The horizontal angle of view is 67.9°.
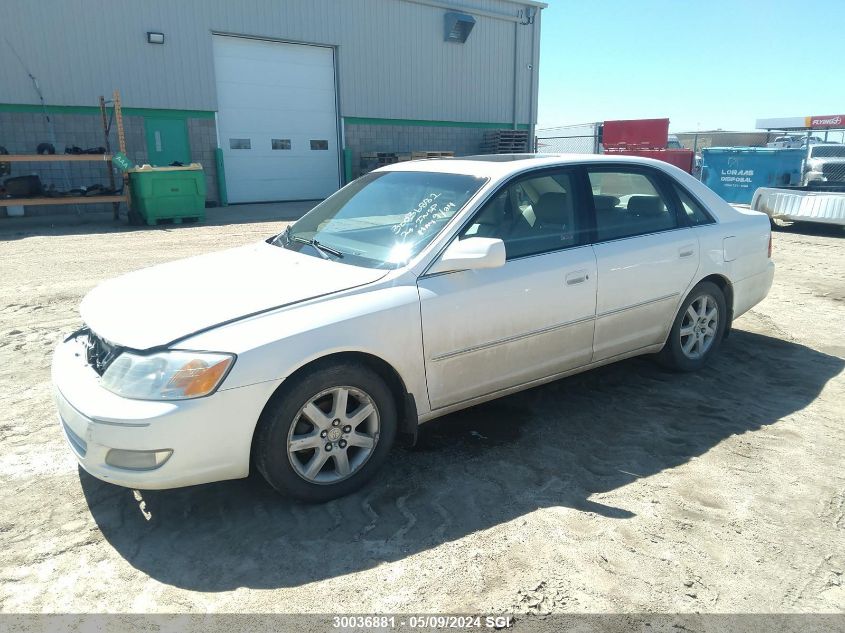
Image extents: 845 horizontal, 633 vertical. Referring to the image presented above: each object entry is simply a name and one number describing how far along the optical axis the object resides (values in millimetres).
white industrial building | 14469
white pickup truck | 11727
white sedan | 2693
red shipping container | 22094
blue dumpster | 15172
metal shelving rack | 12461
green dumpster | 12906
